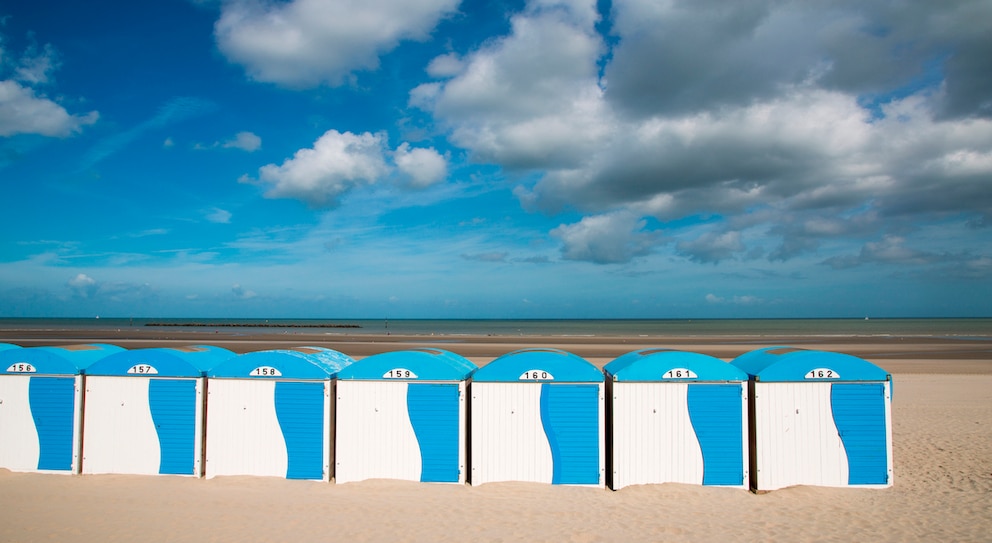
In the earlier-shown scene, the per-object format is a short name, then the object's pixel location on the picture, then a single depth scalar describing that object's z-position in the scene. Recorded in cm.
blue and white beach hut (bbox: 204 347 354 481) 803
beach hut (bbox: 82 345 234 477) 819
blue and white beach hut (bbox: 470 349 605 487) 777
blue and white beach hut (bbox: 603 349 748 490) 770
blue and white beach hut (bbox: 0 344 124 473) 833
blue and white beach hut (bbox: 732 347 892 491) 772
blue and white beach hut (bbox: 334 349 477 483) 787
